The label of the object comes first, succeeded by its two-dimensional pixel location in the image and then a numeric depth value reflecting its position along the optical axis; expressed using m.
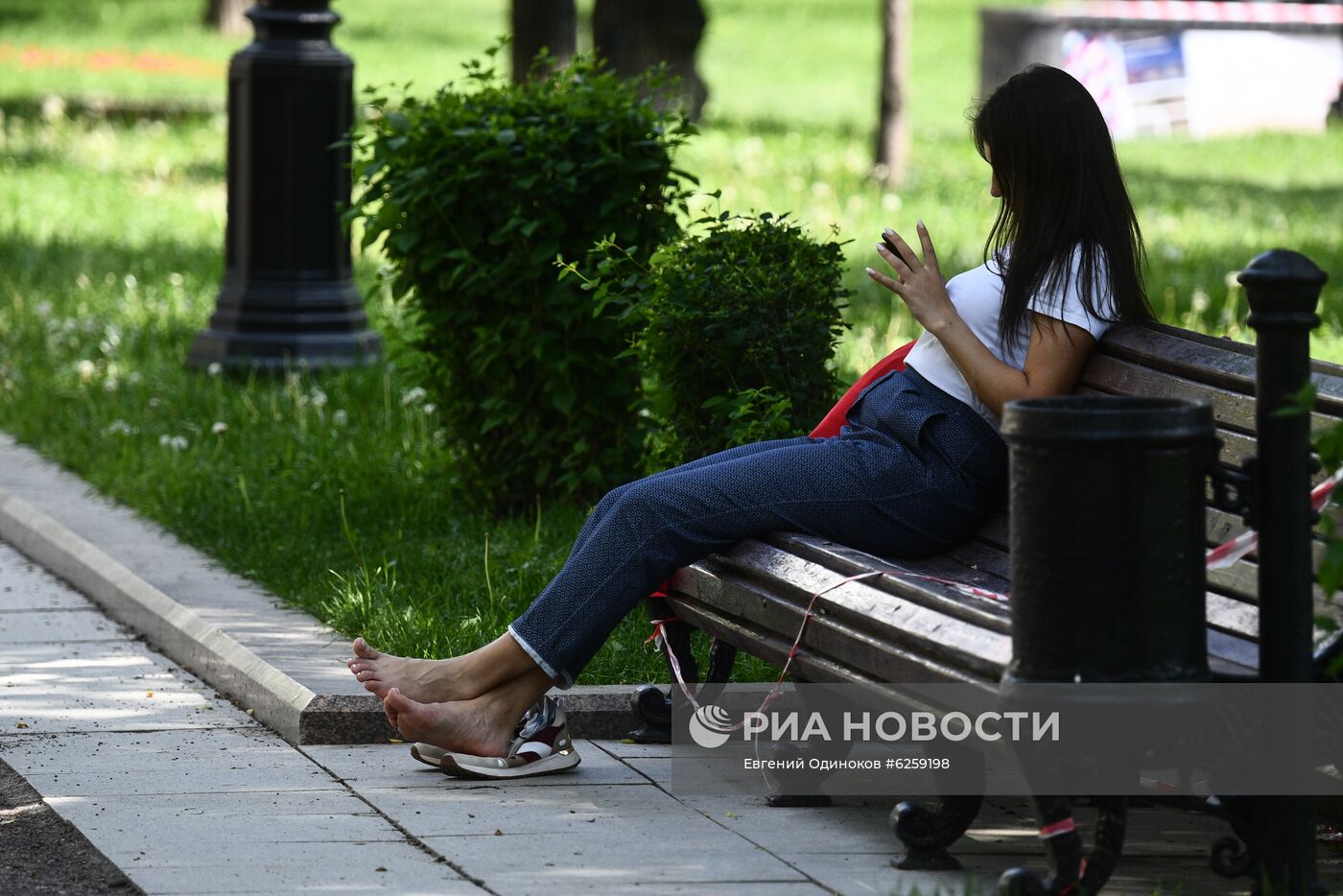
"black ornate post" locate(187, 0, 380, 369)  19.19
